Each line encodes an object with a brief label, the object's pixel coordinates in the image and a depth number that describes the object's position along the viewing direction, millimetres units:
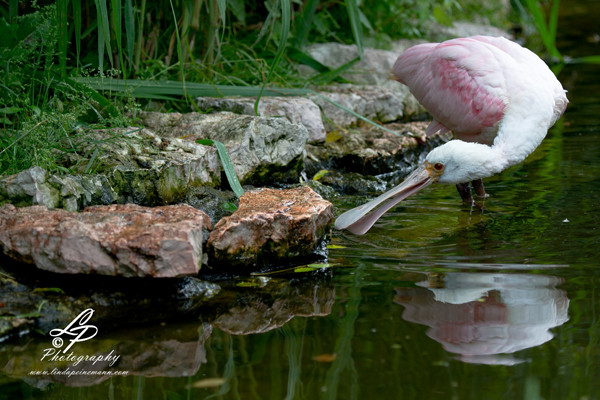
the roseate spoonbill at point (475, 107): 9305
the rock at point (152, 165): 8703
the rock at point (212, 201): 8742
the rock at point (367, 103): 13166
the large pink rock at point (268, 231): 7762
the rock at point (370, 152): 12094
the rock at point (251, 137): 10219
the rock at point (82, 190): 7937
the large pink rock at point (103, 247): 6898
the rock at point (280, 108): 11758
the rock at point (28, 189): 7734
